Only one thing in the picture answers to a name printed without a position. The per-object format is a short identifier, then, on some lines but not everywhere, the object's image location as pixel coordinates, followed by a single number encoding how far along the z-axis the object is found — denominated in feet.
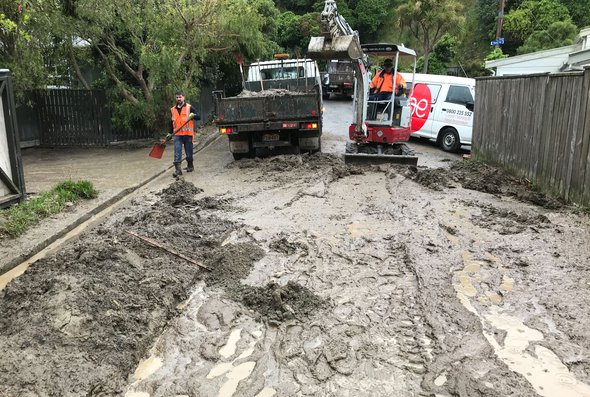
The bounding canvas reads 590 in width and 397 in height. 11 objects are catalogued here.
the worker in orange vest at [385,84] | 37.60
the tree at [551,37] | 93.50
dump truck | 36.91
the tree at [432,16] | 103.81
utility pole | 93.70
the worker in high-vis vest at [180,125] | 34.86
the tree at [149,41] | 41.98
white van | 46.34
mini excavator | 31.45
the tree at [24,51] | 37.86
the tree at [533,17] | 105.19
